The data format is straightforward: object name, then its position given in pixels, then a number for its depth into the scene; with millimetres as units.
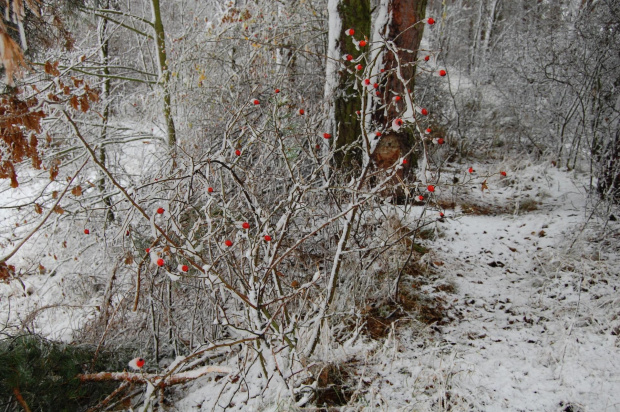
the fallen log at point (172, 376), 1875
